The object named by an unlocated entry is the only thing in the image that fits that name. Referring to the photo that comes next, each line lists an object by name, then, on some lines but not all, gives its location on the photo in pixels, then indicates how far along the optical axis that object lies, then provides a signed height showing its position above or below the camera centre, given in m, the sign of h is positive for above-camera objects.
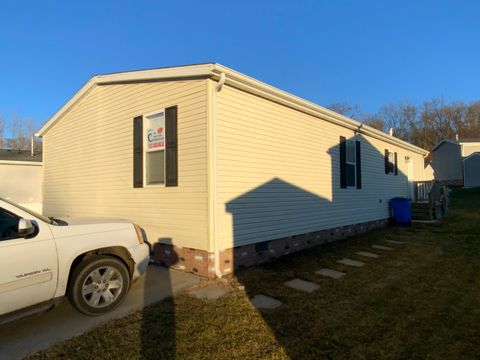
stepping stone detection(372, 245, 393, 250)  8.39 -1.37
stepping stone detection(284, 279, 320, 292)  5.19 -1.48
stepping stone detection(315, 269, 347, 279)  5.90 -1.46
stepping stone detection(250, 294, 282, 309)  4.48 -1.51
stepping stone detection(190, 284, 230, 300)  4.91 -1.50
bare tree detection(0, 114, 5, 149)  38.53 +8.04
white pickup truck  3.41 -0.77
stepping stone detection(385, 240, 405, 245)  9.04 -1.35
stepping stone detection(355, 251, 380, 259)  7.48 -1.39
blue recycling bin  12.38 -0.61
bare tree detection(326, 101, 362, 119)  39.16 +10.44
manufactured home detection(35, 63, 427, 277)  5.92 +0.71
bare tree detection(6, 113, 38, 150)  37.50 +7.17
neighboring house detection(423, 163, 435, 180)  38.20 +2.54
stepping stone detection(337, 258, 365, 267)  6.74 -1.42
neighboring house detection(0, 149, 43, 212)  12.74 +0.65
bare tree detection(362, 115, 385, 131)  44.97 +10.25
